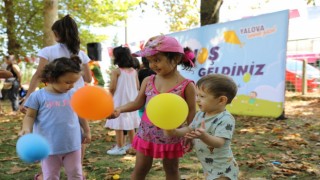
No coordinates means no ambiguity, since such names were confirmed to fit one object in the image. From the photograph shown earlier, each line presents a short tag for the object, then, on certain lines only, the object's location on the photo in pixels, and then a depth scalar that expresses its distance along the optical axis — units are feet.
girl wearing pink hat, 8.20
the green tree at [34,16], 49.62
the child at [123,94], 15.69
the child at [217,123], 7.14
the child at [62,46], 10.46
